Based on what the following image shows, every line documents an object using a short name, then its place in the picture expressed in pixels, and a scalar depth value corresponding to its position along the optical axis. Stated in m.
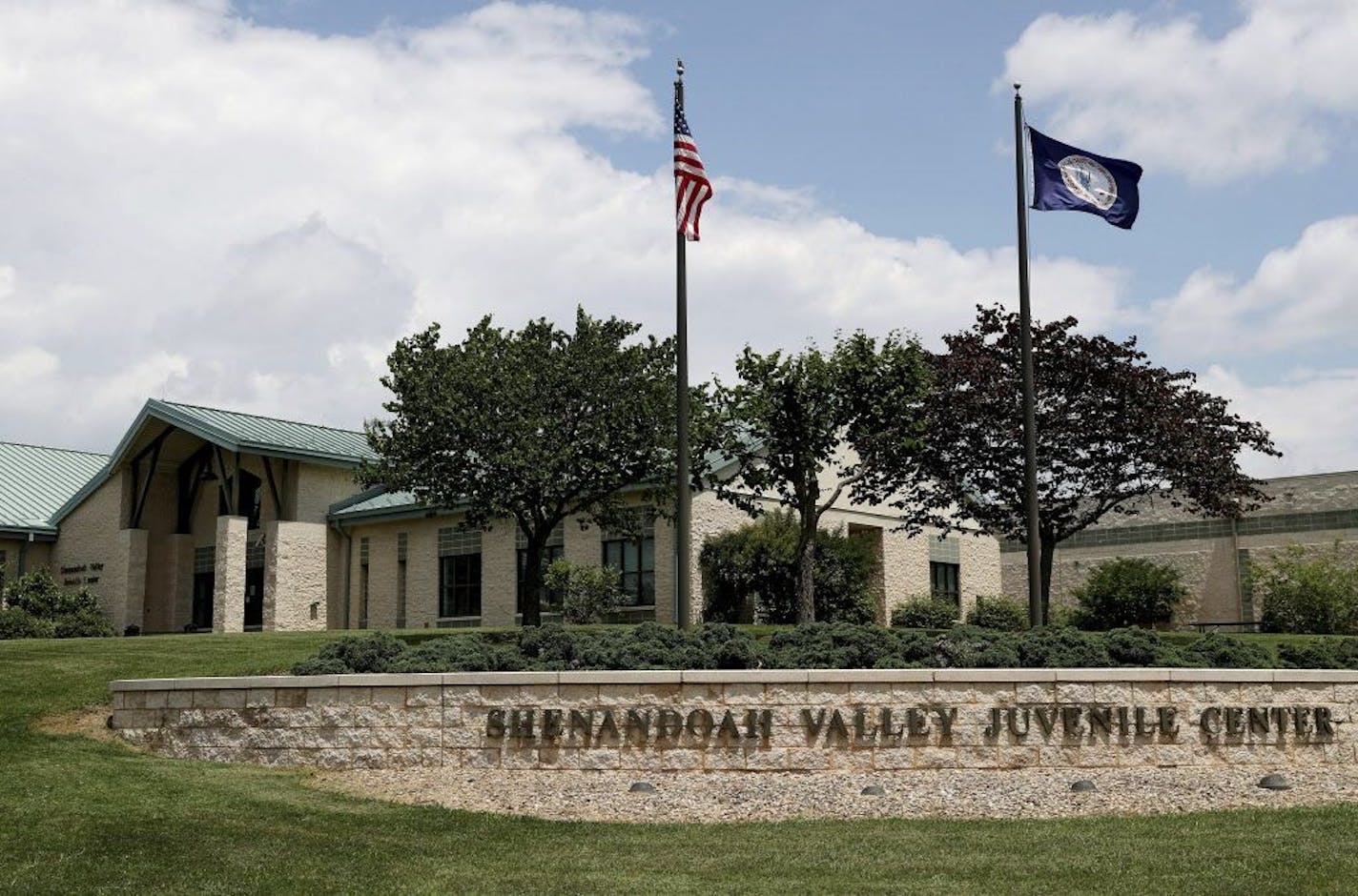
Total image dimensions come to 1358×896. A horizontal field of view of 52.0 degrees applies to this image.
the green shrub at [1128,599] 39.28
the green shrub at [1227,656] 15.68
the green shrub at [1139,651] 15.51
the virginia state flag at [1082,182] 20.92
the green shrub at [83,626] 34.69
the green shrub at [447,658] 15.13
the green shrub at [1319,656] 16.20
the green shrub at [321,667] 15.43
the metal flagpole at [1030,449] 19.73
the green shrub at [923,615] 36.53
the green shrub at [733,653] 14.81
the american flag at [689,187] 19.42
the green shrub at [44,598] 37.22
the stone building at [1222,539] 40.28
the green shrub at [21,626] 32.16
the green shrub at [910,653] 15.02
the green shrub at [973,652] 15.03
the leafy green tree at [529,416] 26.19
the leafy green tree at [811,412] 25.48
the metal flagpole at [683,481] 18.33
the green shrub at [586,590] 32.09
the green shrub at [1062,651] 15.05
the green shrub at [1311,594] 35.81
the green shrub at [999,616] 38.03
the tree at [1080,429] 28.27
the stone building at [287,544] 35.56
